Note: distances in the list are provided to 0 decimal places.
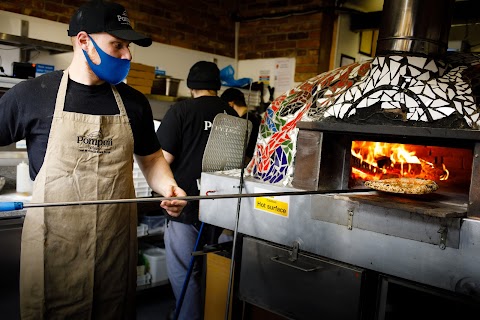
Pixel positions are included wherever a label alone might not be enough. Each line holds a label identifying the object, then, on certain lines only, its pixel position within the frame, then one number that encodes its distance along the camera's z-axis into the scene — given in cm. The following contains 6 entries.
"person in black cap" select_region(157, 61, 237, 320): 314
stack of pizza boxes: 431
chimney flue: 218
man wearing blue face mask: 185
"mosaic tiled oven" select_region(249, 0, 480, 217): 199
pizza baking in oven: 198
